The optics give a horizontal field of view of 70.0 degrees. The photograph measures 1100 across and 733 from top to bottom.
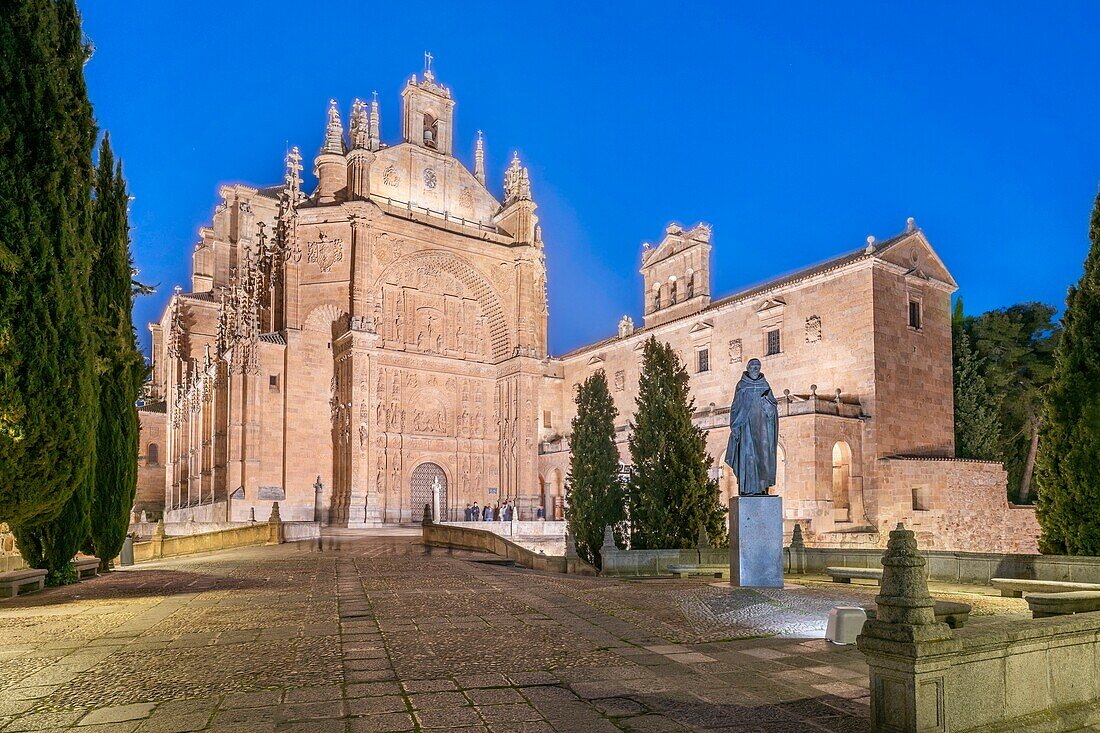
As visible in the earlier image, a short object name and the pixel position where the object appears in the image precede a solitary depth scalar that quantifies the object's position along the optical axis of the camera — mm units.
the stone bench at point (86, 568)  14391
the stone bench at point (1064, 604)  6316
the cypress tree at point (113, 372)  15164
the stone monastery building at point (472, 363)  30141
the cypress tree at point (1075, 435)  13898
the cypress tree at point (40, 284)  10742
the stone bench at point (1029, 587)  9617
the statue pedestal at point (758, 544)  11523
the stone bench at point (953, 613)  5359
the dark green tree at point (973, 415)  33969
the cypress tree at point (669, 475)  17391
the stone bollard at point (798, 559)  15097
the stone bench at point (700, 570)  14359
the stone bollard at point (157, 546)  26188
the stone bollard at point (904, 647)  4398
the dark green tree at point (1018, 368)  34719
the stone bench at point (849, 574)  11961
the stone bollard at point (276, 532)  24344
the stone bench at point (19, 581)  11867
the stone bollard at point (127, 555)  19609
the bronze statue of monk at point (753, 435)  11914
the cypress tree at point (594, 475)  19391
